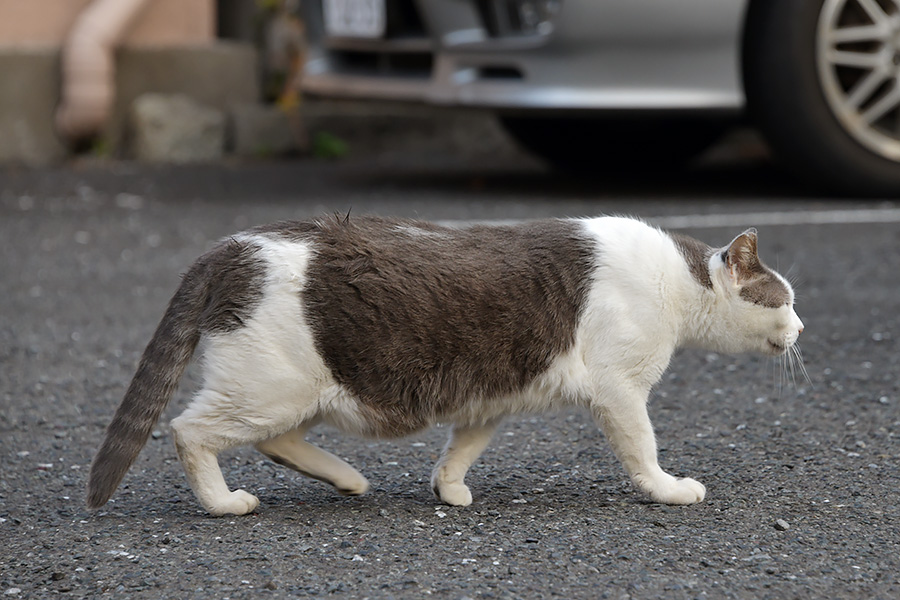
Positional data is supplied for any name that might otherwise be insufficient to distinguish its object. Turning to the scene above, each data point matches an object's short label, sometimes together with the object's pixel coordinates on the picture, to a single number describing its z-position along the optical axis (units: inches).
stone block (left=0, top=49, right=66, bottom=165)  655.8
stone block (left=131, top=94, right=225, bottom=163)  668.7
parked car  453.1
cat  205.3
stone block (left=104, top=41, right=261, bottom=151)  682.8
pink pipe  639.8
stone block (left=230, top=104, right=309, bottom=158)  689.6
